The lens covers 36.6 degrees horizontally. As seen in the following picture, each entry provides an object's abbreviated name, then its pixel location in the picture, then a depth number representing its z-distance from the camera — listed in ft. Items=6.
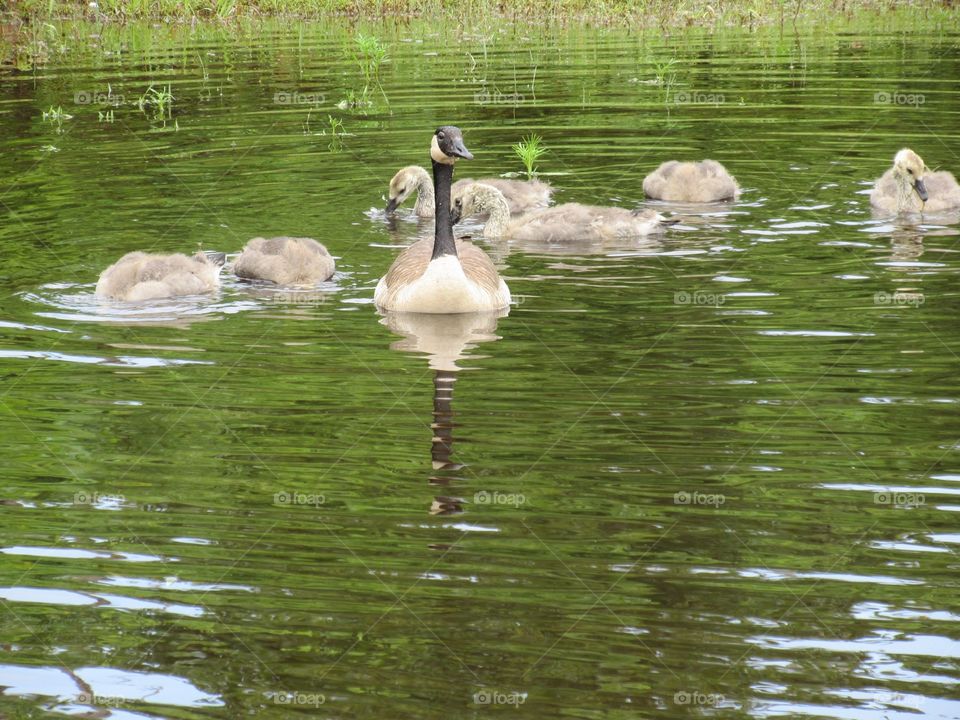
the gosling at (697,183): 49.67
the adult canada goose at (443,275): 37.52
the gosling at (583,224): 45.32
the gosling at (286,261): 40.06
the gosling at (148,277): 38.32
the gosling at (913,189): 47.25
